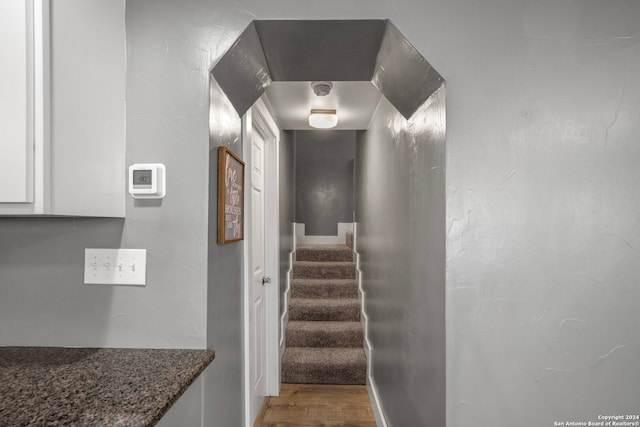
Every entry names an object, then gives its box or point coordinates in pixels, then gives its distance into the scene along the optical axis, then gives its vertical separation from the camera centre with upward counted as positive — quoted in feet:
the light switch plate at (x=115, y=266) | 3.81 -0.54
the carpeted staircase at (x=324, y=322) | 9.87 -3.54
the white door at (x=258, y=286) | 7.27 -1.61
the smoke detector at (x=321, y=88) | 7.35 +2.81
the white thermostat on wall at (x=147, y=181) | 3.74 +0.40
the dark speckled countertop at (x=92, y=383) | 2.48 -1.43
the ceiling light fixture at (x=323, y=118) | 9.07 +2.62
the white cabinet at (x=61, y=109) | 2.84 +1.00
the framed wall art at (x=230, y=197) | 4.04 +0.26
